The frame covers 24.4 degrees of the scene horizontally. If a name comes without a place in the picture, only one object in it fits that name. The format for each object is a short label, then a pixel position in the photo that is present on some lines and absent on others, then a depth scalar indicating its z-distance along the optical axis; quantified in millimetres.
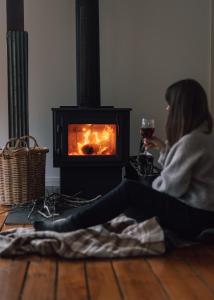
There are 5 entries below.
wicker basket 3525
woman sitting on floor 2346
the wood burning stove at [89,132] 3789
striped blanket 2283
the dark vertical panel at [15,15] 3914
